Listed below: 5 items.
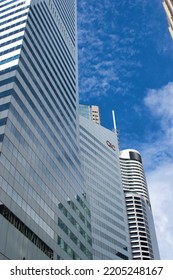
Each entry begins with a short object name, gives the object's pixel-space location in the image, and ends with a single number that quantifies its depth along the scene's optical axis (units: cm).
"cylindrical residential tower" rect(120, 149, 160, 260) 17900
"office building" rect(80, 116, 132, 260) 11525
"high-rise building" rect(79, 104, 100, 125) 18388
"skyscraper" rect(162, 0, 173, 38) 6152
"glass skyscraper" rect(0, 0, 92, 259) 4994
